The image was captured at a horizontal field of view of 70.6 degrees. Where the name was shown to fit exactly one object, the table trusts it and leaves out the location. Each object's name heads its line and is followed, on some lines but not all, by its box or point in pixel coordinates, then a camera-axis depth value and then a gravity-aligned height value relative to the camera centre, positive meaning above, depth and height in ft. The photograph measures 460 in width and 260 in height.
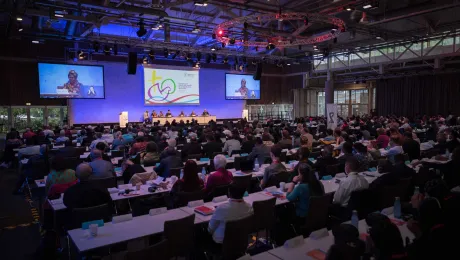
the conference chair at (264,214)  14.10 -4.63
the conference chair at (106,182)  18.25 -4.13
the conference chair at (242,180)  20.24 -4.43
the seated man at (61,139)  40.14 -3.53
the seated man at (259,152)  27.76 -3.74
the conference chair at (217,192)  16.85 -4.31
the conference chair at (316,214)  14.32 -4.76
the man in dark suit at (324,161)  24.28 -4.04
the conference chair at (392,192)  16.49 -4.38
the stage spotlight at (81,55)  61.11 +10.44
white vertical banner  45.31 -0.98
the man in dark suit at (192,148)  31.86 -3.77
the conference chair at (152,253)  9.13 -4.10
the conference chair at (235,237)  11.56 -4.64
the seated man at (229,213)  12.32 -3.95
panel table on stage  74.87 -2.15
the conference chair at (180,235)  11.84 -4.67
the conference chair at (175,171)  21.05 -4.01
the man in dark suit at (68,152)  29.76 -3.78
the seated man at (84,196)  14.30 -3.83
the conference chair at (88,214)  13.28 -4.29
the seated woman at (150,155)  25.41 -3.60
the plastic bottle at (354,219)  12.23 -4.20
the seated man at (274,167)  19.56 -3.54
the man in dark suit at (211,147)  33.09 -3.88
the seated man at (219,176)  17.65 -3.70
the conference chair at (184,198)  15.84 -4.32
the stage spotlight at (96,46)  54.85 +10.95
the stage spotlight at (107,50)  56.70 +10.52
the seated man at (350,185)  15.60 -3.70
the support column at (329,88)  81.15 +4.98
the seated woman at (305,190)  15.07 -3.78
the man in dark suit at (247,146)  33.63 -3.85
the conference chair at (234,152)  31.20 -4.13
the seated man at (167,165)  21.75 -3.71
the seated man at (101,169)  20.29 -3.68
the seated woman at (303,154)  20.02 -2.84
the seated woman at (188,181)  16.65 -3.69
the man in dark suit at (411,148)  29.01 -3.66
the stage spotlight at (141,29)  45.48 +11.41
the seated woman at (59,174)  17.98 -3.52
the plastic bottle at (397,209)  13.41 -4.19
